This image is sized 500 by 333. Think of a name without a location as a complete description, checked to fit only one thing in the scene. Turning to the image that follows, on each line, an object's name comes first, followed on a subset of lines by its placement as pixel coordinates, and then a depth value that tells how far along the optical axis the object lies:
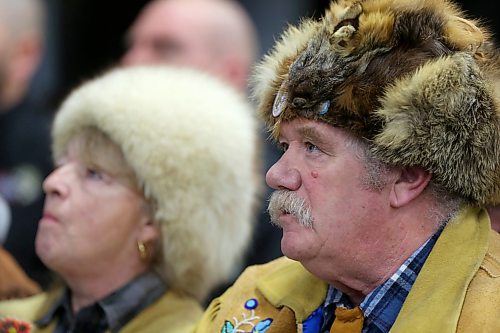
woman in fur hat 7.61
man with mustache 5.54
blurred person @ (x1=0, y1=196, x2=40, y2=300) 8.05
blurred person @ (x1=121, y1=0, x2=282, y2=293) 11.15
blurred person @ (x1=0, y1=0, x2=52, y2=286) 9.97
